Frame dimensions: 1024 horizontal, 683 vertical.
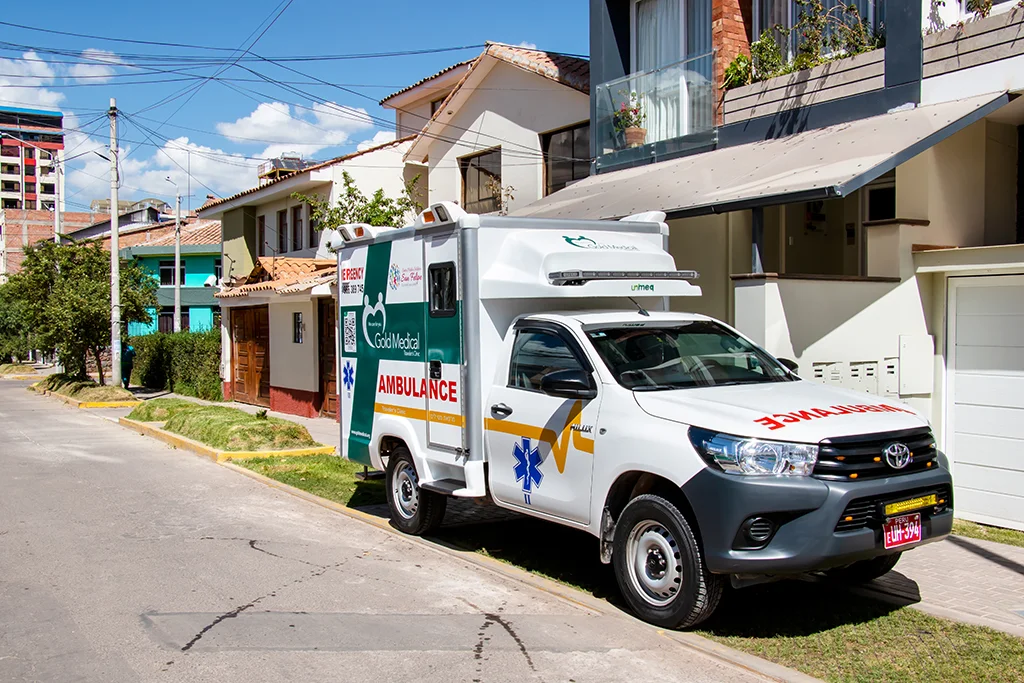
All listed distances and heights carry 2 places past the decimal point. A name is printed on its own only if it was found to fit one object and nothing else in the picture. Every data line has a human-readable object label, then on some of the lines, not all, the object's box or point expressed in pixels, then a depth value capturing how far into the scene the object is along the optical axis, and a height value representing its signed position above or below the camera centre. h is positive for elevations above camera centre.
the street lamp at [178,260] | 41.06 +2.72
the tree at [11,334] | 47.28 -0.48
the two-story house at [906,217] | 9.20 +1.10
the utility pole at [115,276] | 25.88 +1.29
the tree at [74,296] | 26.62 +0.78
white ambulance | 5.61 -0.68
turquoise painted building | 48.66 +2.73
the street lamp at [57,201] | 39.48 +5.50
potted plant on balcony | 14.02 +2.94
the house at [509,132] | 17.58 +3.85
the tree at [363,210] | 19.36 +2.30
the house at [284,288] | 20.19 +0.75
